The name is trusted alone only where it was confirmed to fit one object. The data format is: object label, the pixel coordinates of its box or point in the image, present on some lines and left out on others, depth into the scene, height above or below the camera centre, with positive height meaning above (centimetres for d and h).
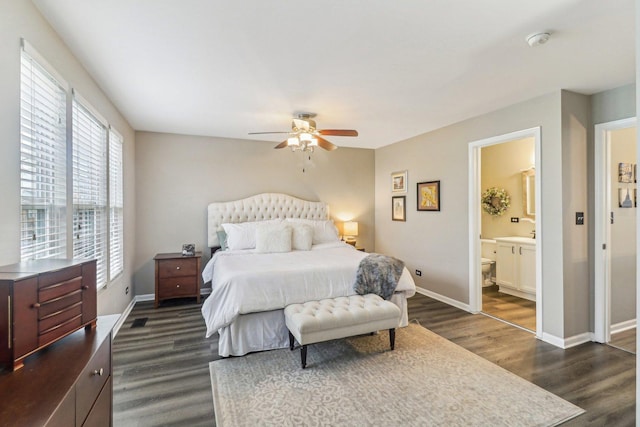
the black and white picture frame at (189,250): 440 -53
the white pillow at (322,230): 477 -28
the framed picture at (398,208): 521 +8
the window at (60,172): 171 +32
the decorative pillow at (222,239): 449 -38
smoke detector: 203 +120
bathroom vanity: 439 -85
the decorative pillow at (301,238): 434 -36
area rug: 197 -136
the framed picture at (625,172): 339 +44
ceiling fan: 366 +100
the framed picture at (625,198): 336 +14
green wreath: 513 +19
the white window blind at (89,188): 243 +26
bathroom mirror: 503 +31
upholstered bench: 253 -94
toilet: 509 -82
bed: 279 -61
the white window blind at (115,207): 334 +10
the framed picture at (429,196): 450 +26
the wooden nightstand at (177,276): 416 -88
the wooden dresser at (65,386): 81 -53
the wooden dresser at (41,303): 97 -33
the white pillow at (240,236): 429 -32
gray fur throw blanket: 319 -71
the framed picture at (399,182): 518 +55
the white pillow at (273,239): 411 -36
